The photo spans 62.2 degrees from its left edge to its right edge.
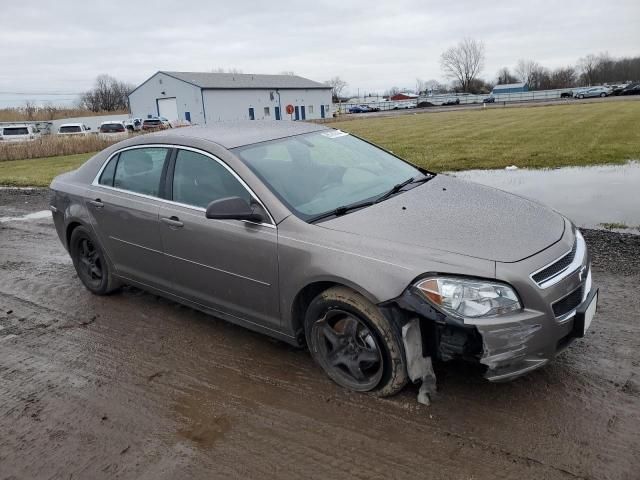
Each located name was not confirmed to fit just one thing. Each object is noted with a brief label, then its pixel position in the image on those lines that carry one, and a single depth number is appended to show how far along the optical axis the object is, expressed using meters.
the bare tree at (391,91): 151.75
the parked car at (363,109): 81.94
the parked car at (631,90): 59.12
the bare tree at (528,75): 108.15
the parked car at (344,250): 2.88
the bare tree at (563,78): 97.31
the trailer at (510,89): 89.58
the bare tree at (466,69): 115.56
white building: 56.28
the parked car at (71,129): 35.72
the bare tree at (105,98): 92.81
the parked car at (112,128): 34.09
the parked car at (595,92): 60.16
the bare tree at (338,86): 128.75
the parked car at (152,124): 36.98
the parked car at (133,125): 38.39
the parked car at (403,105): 83.62
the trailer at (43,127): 44.89
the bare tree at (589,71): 99.62
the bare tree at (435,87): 127.97
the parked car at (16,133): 35.22
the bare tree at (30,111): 73.56
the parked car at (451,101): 80.00
